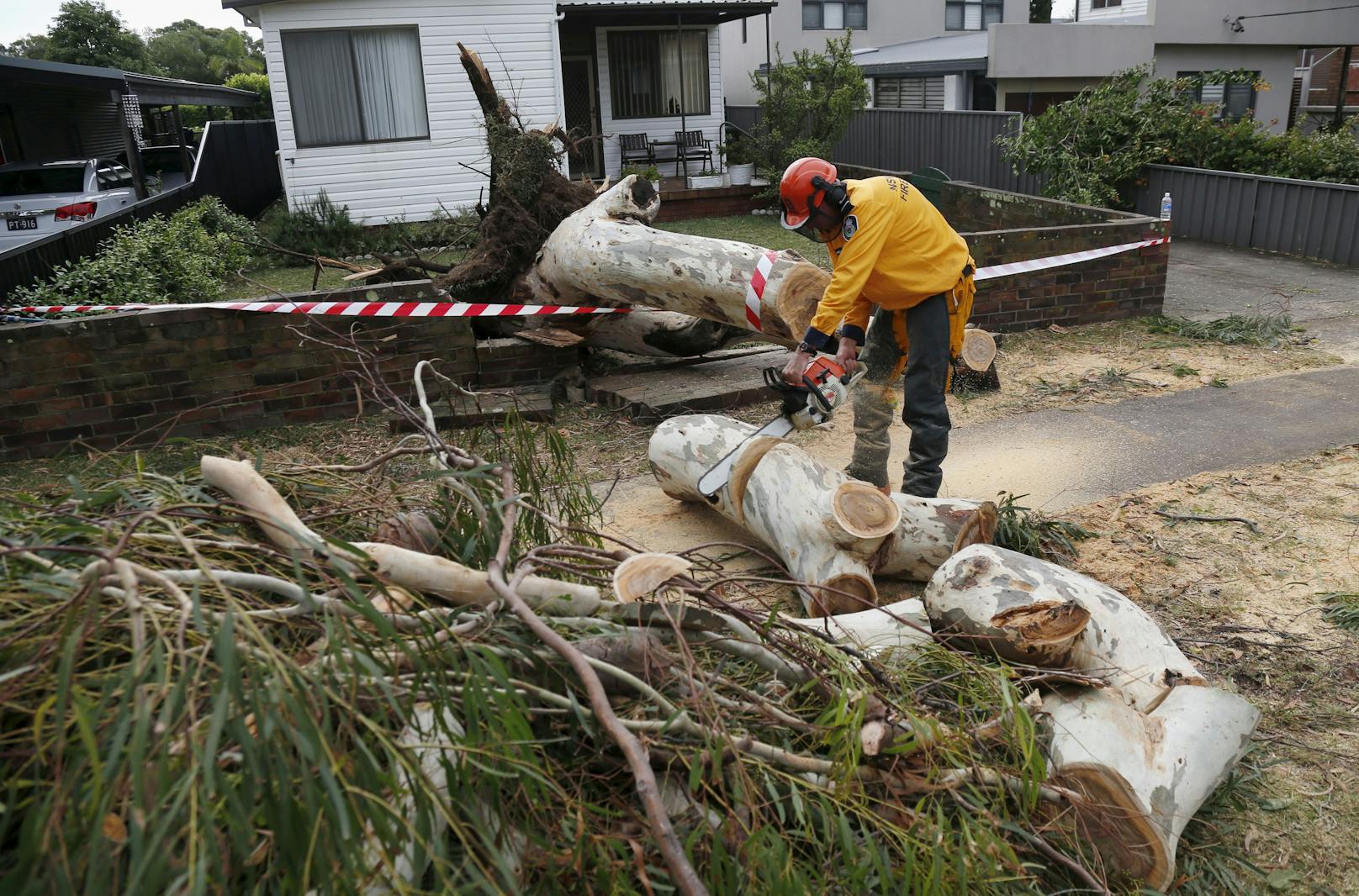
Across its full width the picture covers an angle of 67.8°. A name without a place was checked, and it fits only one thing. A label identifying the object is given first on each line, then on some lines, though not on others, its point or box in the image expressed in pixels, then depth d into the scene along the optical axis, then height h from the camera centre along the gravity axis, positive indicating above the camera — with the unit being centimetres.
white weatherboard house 1498 +86
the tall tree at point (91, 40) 4184 +496
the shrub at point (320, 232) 1398 -110
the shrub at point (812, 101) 1672 +45
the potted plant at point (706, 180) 1742 -77
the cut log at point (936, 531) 443 -172
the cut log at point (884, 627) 347 -174
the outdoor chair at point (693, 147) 1808 -22
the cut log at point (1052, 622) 326 -160
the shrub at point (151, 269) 845 -99
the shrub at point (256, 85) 3699 +261
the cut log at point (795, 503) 414 -158
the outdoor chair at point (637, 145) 1864 -16
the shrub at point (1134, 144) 1266 -38
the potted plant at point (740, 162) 1742 -53
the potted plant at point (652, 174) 1576 -57
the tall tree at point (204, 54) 5259 +571
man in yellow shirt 488 -74
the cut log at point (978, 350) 655 -142
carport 1748 +126
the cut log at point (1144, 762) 276 -178
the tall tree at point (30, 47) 5130 +614
